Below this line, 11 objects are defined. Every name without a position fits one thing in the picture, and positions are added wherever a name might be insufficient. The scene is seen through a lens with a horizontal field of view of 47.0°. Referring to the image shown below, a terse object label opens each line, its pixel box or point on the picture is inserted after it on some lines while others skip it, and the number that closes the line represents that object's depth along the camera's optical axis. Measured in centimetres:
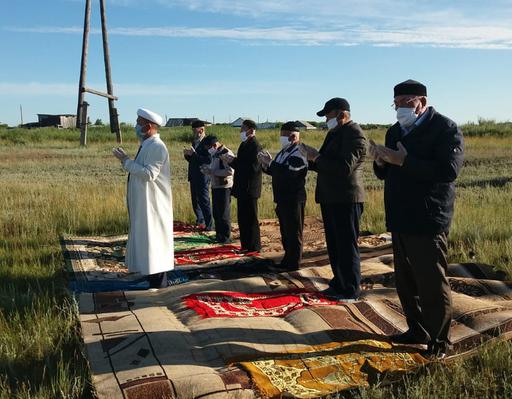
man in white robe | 620
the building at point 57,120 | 5391
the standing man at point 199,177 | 956
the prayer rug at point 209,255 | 777
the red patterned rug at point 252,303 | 525
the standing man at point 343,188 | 558
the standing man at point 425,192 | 403
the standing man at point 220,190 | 891
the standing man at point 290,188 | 686
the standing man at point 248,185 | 805
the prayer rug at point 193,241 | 870
